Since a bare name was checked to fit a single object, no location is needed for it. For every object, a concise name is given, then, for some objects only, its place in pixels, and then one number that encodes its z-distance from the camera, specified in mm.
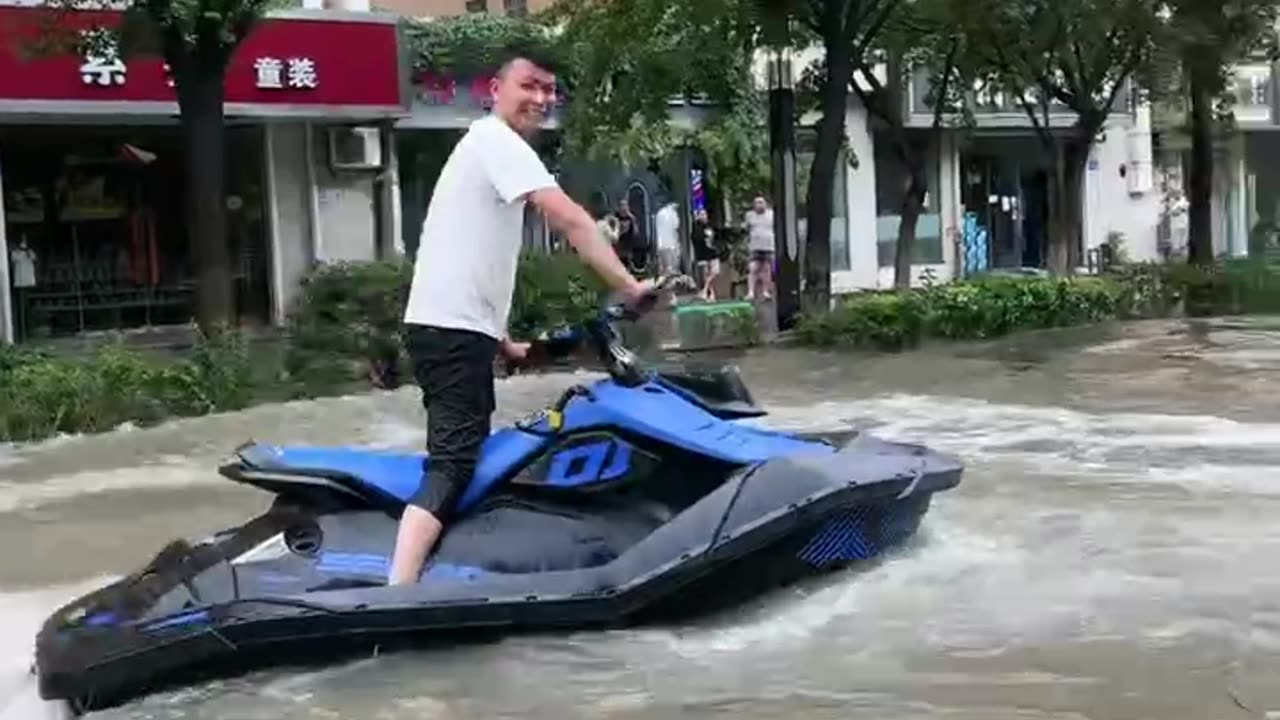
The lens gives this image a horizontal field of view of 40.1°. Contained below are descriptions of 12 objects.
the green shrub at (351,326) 13164
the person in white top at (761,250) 22359
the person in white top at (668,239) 23828
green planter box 15875
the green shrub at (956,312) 15516
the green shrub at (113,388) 11281
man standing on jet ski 5281
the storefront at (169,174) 18562
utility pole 17141
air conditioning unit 20906
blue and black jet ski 5059
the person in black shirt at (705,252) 24156
